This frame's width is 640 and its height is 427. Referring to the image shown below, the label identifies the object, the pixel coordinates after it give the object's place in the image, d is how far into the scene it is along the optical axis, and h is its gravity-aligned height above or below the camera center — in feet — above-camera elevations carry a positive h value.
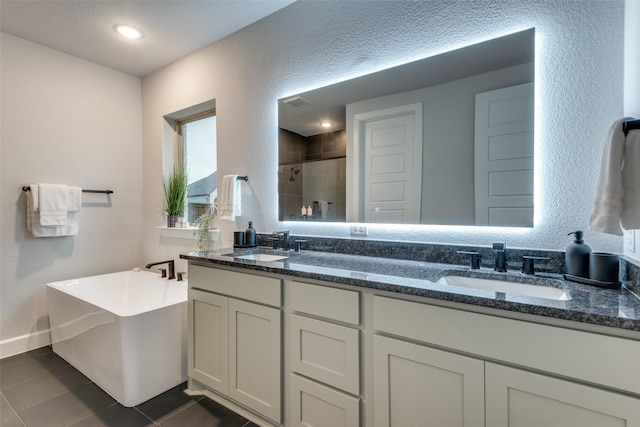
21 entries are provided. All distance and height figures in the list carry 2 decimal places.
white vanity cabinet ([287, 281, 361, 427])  3.92 -2.02
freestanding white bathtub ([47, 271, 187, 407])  5.73 -2.76
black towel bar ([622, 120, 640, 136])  2.92 +0.86
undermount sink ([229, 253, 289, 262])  6.24 -0.94
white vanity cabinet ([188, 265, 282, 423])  4.75 -2.20
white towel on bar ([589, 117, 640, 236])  2.92 +0.29
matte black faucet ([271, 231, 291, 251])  6.66 -0.62
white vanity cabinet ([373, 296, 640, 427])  2.57 -1.59
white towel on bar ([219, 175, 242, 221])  7.47 +0.34
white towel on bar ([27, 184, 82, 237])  8.06 -0.11
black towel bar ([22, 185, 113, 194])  9.29 +0.68
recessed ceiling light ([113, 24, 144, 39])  7.69 +4.81
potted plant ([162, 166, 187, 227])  9.61 +0.47
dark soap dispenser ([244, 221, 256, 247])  7.18 -0.60
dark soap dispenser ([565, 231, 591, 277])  3.67 -0.57
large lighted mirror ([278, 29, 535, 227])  4.52 +1.28
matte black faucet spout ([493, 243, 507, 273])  4.27 -0.66
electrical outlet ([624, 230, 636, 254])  3.46 -0.35
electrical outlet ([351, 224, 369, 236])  6.00 -0.36
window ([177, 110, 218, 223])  9.48 +1.81
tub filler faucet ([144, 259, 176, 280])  9.18 -1.76
